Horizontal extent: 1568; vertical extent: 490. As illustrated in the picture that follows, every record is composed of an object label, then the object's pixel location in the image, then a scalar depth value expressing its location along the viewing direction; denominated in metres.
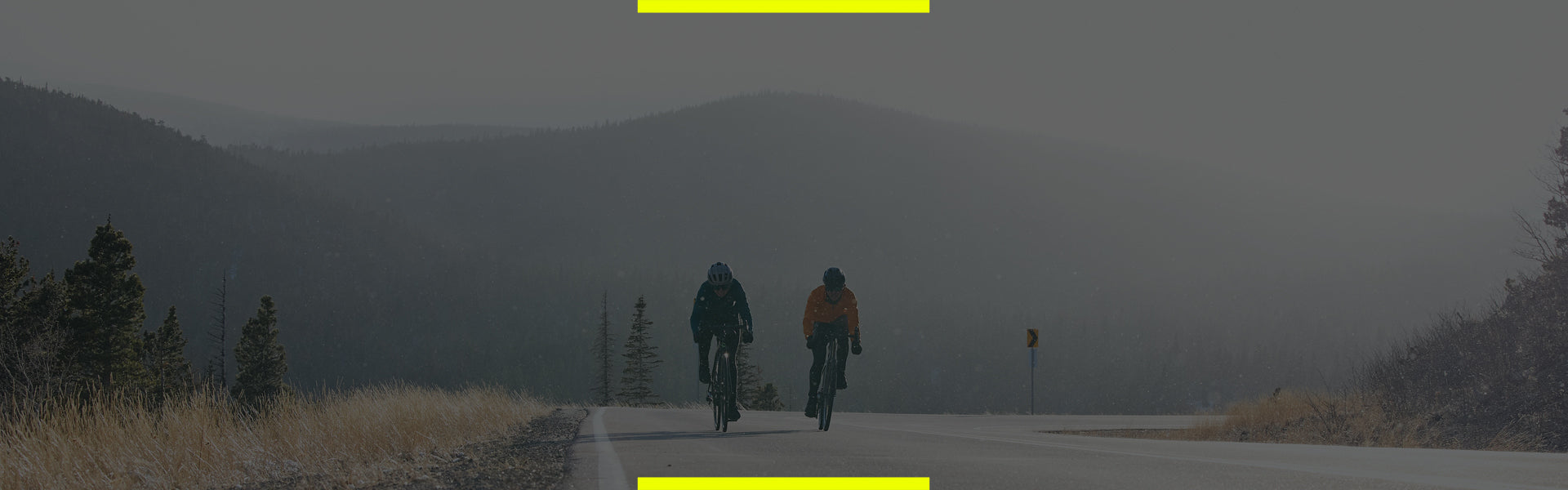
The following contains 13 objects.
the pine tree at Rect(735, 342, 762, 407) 64.31
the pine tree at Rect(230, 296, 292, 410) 59.62
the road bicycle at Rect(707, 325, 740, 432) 12.30
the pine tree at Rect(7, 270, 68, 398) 36.47
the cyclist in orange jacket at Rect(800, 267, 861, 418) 12.76
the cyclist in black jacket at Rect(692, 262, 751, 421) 12.24
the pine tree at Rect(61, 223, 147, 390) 44.81
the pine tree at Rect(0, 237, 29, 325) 38.69
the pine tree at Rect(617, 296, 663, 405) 73.62
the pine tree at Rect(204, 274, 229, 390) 56.96
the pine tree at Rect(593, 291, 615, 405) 74.21
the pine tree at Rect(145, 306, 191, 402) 52.97
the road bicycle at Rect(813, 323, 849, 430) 12.84
